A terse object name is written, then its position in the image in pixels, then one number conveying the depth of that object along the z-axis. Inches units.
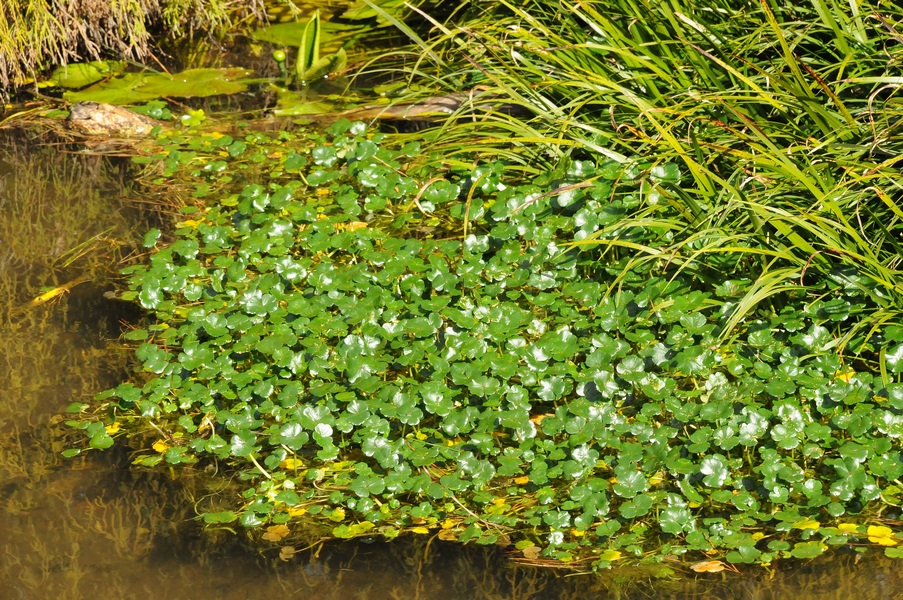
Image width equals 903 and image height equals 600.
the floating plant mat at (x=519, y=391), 235.1
